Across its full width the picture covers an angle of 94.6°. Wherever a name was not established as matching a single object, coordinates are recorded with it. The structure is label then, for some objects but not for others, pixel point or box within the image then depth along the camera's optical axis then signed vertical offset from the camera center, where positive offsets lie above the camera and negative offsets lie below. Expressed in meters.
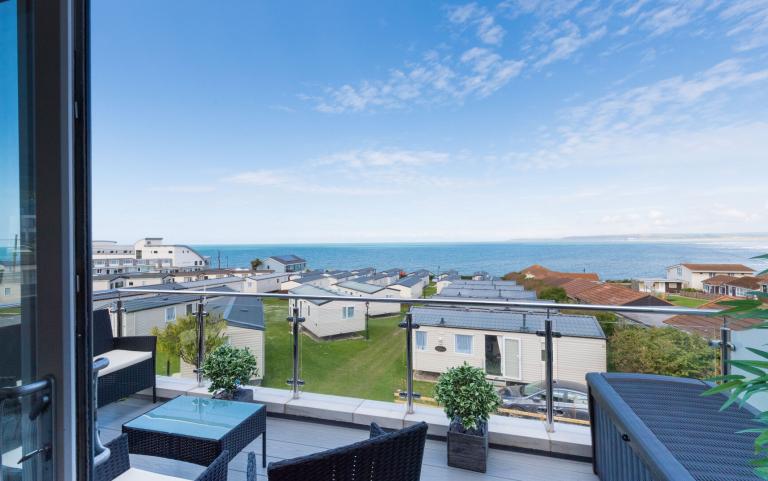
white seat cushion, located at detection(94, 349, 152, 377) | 3.40 -1.11
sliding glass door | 0.79 -0.03
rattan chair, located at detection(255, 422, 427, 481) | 1.22 -0.81
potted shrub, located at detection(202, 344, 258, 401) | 3.19 -1.14
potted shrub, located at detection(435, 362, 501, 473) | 2.61 -1.29
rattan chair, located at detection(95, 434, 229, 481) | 1.71 -1.16
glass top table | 2.27 -1.24
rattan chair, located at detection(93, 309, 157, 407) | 3.40 -1.21
